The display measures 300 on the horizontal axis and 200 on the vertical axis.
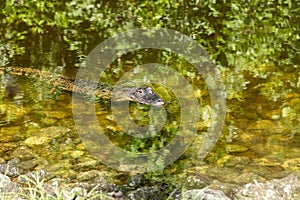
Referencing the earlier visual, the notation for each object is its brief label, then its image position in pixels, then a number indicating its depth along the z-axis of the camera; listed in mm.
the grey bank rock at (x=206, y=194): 6945
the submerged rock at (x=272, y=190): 7055
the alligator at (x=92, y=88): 10555
